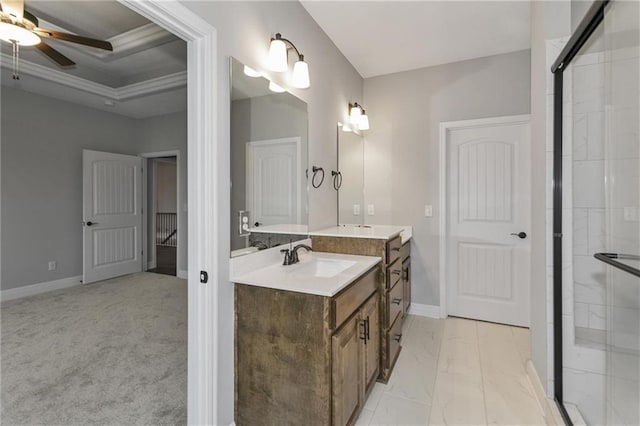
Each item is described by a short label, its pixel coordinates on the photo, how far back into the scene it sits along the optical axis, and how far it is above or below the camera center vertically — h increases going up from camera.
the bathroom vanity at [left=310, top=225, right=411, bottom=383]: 2.13 -0.39
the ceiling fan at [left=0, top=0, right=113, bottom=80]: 1.92 +1.27
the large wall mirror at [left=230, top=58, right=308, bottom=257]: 1.68 +0.31
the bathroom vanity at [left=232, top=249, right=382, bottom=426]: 1.40 -0.67
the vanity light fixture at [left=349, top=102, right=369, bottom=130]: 3.23 +1.01
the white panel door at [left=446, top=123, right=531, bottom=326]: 3.04 -0.12
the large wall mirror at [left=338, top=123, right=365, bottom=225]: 3.08 +0.37
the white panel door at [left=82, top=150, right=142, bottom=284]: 4.60 -0.06
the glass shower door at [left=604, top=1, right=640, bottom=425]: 1.33 +0.02
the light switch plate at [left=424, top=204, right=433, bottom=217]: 3.31 +0.01
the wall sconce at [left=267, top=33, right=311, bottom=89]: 1.89 +0.98
